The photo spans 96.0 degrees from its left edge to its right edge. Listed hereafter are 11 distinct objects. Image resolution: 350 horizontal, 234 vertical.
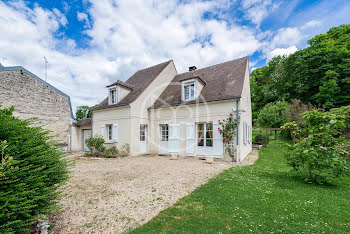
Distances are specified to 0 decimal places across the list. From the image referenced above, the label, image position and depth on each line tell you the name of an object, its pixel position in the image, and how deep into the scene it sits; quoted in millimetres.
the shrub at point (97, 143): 11062
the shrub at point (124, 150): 10586
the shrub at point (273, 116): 18848
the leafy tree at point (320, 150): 4414
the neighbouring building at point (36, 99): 10375
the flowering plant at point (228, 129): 8719
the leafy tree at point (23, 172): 1852
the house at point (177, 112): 9297
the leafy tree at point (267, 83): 27812
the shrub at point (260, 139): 15931
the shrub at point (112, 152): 10617
